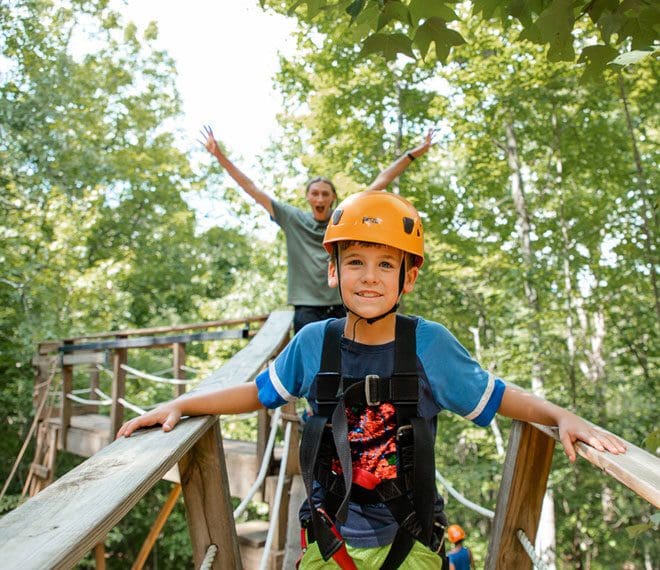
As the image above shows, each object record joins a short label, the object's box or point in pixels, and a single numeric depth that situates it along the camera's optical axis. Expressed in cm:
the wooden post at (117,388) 593
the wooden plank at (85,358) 671
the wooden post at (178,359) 553
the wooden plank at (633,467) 112
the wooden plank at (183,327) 505
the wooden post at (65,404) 738
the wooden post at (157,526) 335
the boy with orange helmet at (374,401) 165
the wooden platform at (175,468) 452
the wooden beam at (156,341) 462
